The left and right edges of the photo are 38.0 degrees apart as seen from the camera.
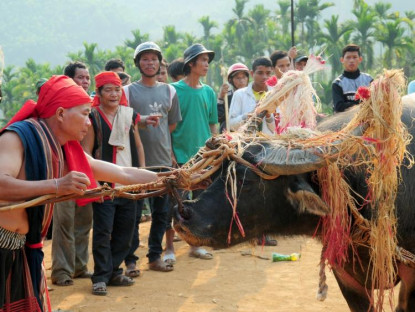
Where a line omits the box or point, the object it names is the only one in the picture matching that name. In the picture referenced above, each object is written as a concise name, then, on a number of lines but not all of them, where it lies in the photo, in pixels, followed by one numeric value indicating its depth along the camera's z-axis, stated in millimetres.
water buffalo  3148
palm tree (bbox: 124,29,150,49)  58969
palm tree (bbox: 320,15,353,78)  51156
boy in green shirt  6605
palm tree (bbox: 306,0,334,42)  62012
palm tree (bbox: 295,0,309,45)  62219
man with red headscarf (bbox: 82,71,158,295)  5441
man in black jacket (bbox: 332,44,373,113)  7609
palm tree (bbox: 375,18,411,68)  46125
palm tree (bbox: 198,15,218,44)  70638
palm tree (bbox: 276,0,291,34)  67500
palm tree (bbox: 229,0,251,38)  67500
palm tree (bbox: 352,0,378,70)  51750
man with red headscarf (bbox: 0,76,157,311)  2928
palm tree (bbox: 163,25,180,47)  68312
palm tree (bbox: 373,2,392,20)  57188
